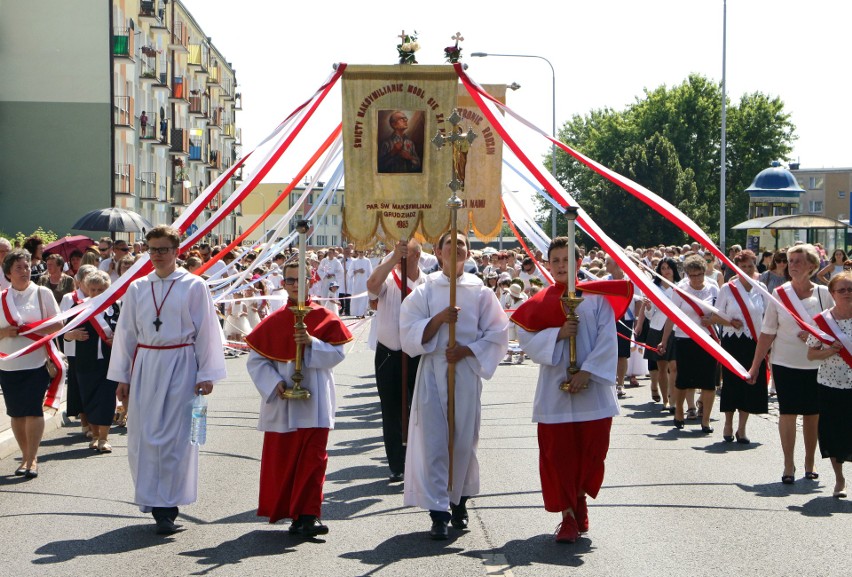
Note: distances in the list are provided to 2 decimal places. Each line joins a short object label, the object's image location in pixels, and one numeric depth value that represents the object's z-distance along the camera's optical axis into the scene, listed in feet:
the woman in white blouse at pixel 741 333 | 37.91
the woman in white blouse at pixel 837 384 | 29.55
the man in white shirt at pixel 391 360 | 32.35
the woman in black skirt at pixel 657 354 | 47.17
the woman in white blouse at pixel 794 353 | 31.55
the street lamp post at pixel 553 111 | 143.85
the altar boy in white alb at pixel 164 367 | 26.37
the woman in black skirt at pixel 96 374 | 36.94
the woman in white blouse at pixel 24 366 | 32.40
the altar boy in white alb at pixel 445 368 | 25.75
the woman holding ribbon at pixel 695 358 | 41.50
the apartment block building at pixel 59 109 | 151.94
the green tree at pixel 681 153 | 214.28
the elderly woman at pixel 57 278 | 41.86
